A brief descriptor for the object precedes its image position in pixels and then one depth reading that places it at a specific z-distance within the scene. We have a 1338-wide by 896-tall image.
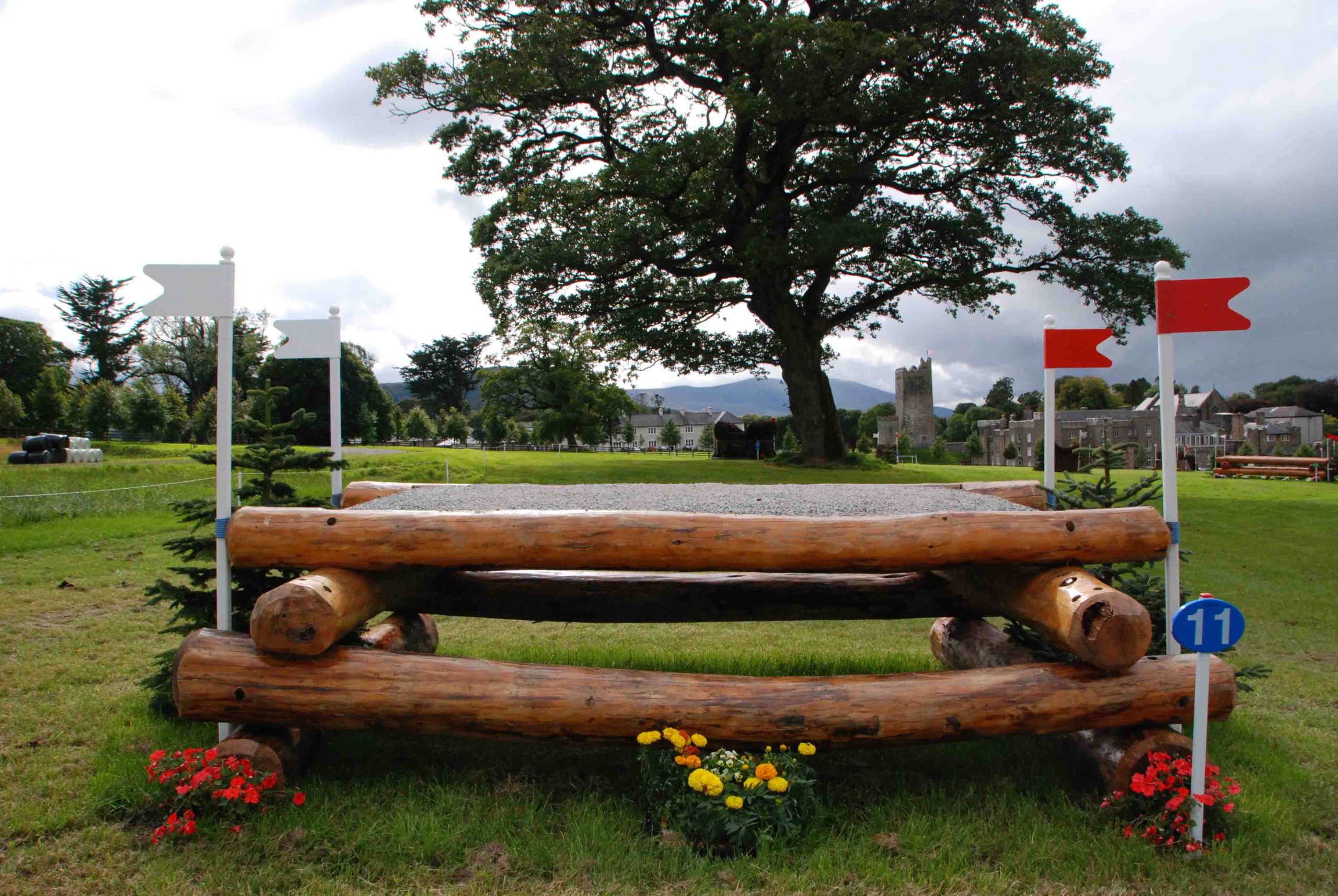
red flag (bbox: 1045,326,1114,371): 4.89
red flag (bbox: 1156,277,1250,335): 3.82
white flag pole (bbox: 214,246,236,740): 3.95
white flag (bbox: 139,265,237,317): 4.03
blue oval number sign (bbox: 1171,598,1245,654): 3.20
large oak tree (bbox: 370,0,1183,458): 16.50
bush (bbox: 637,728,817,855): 3.25
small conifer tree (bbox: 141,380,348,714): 4.50
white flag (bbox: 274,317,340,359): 4.91
